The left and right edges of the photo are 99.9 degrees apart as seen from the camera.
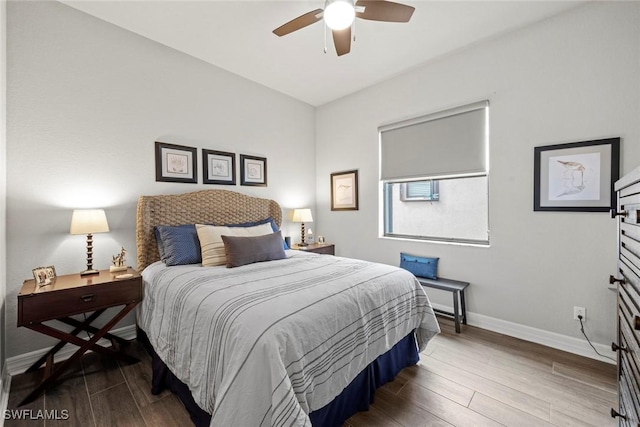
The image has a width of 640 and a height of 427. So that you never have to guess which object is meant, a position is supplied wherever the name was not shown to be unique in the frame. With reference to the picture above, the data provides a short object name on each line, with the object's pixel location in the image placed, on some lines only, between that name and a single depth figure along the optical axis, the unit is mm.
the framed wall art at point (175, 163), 2811
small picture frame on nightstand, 1911
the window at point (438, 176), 2922
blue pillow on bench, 3146
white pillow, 2402
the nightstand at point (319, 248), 3724
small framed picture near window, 3961
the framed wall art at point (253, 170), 3539
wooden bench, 2709
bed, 1131
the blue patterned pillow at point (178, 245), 2396
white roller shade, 2873
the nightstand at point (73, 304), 1746
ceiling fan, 1816
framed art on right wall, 2166
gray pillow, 2307
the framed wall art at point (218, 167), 3166
